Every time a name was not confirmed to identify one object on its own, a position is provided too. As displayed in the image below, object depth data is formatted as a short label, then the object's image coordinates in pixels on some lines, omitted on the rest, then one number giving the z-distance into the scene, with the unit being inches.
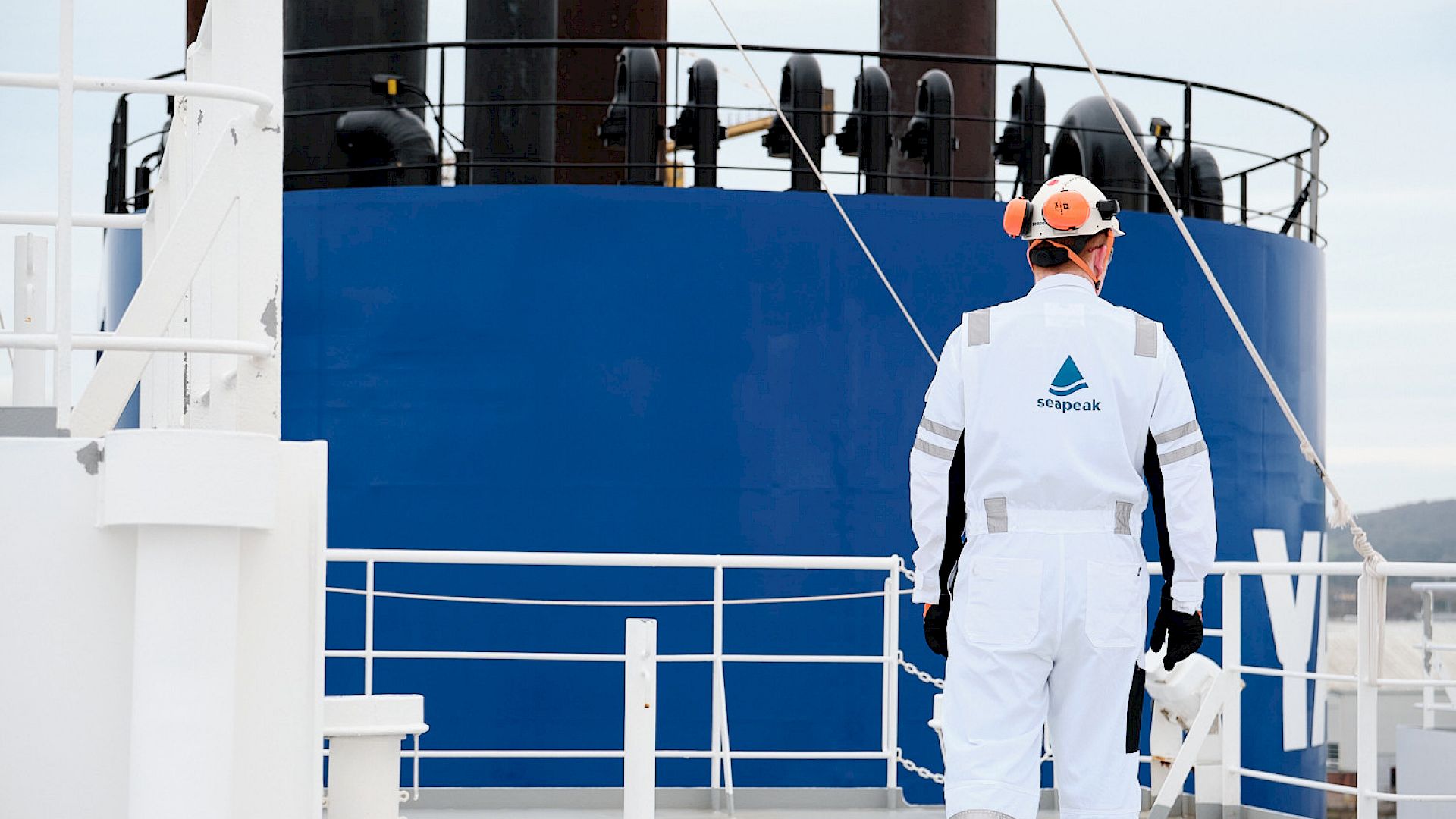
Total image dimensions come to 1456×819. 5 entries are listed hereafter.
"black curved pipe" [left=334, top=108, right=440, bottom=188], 729.0
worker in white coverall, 246.5
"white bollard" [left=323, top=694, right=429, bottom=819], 303.9
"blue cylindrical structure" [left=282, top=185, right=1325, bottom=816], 601.9
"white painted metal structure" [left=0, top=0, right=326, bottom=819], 221.5
